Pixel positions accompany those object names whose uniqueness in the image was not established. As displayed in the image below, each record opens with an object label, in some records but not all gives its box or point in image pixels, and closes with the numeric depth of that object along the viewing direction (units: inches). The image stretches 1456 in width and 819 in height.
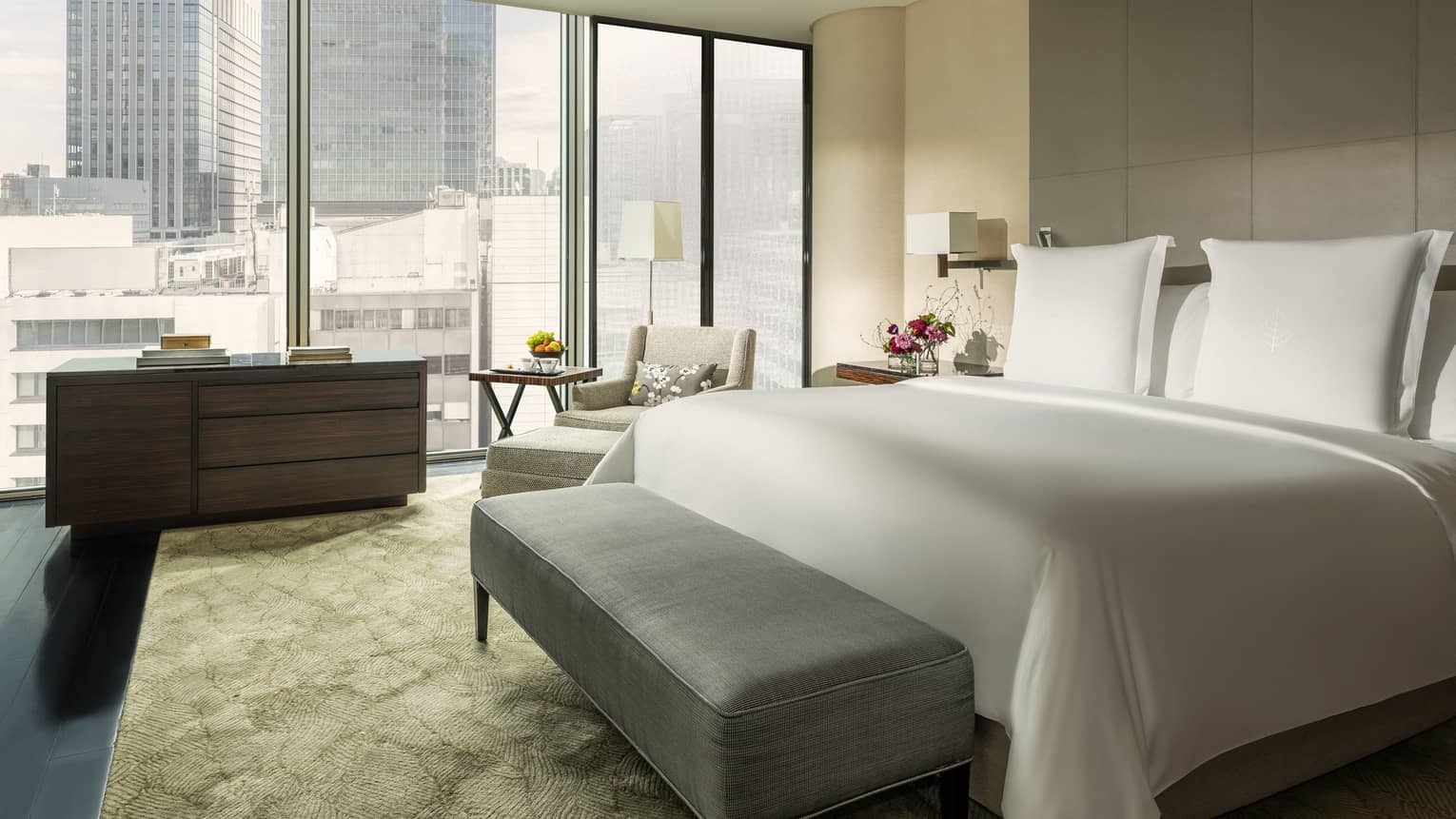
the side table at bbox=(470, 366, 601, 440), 190.2
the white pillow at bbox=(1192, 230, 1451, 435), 105.1
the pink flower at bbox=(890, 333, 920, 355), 198.5
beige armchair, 180.1
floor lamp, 206.8
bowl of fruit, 193.9
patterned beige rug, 78.0
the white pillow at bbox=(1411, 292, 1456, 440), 106.3
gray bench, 60.6
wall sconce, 192.2
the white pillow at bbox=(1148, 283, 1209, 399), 133.6
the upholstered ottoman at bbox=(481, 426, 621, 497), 159.6
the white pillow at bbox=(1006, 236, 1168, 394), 137.1
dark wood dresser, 149.9
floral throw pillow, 189.2
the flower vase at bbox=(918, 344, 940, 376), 202.1
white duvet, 64.1
